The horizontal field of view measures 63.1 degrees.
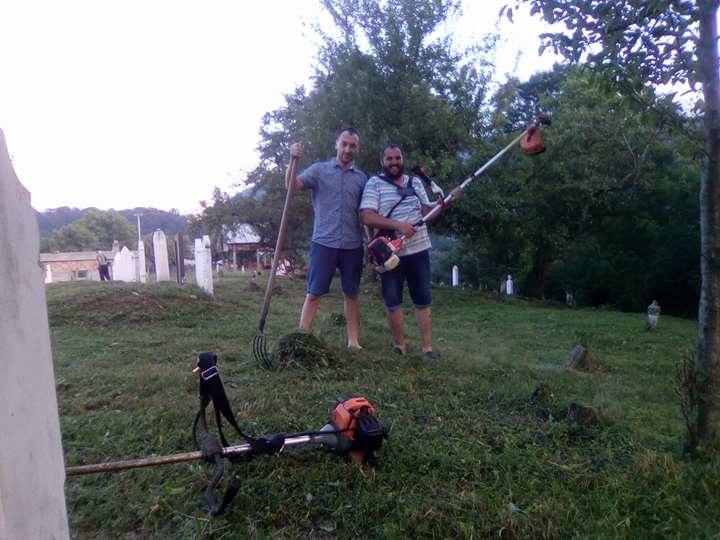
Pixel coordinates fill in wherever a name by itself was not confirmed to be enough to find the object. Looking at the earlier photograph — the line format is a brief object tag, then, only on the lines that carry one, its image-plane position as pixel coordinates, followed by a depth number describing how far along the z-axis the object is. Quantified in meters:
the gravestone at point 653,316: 9.68
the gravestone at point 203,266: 10.88
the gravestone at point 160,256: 12.09
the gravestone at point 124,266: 15.30
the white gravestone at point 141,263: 14.18
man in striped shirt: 4.95
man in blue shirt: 4.92
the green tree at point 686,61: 2.65
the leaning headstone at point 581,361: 5.61
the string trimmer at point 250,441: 2.37
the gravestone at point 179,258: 12.43
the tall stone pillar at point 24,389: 1.34
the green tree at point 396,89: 11.91
